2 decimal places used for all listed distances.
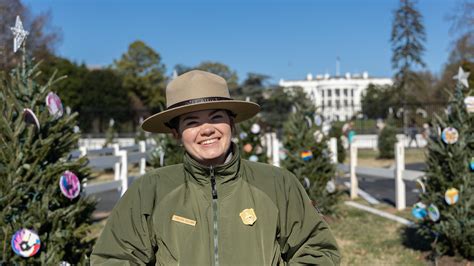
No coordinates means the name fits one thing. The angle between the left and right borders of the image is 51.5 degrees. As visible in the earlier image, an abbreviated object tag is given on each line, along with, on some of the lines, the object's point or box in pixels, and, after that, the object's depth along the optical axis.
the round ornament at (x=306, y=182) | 8.58
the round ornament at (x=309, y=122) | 9.28
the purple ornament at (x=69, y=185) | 4.39
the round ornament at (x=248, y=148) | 10.85
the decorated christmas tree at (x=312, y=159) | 9.02
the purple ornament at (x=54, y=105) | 4.53
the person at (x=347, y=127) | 22.19
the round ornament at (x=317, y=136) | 9.20
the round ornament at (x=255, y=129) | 10.91
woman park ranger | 2.16
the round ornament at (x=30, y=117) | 4.30
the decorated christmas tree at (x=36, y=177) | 4.08
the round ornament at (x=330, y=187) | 8.98
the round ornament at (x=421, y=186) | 6.39
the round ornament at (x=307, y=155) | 8.88
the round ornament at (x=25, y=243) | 3.96
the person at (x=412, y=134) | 29.09
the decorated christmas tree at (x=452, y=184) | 5.84
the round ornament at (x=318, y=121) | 9.37
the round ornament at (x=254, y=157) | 10.51
